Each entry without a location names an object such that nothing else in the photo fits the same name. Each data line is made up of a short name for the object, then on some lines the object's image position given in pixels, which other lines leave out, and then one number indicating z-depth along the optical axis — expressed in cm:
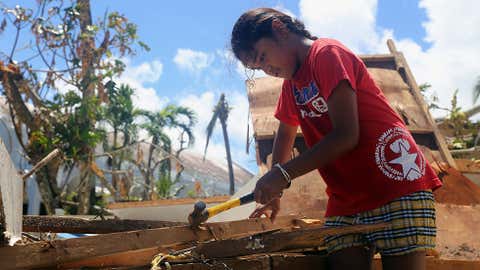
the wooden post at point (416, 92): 396
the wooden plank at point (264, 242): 163
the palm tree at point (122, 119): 1350
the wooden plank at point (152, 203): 739
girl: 176
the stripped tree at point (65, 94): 803
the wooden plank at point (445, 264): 213
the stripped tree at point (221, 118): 2606
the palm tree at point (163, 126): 1652
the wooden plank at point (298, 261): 185
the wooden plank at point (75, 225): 197
